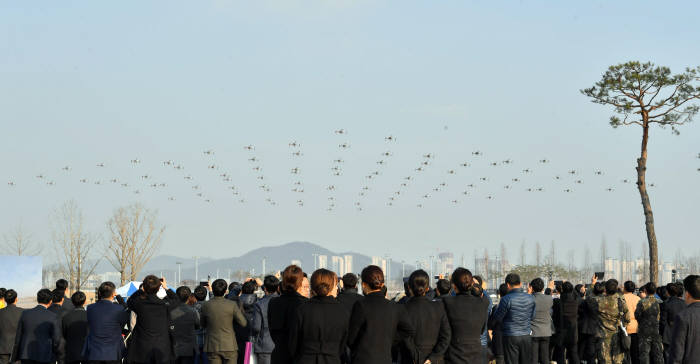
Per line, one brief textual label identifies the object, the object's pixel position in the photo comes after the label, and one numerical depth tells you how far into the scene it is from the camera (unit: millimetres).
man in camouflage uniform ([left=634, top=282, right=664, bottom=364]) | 14523
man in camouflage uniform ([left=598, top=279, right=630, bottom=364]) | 14531
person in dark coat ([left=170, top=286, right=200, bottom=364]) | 12891
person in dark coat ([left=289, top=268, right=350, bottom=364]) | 7758
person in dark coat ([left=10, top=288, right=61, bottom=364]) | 12250
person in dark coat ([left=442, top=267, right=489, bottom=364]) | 9562
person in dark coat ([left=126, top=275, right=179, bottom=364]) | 11203
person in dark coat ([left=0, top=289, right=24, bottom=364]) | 12828
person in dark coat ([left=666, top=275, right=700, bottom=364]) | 8070
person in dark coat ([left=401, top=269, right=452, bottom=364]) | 9094
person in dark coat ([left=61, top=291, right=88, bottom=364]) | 12070
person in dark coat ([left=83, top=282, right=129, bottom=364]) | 11055
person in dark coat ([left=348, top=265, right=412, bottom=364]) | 7895
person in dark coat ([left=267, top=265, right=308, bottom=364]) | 8305
